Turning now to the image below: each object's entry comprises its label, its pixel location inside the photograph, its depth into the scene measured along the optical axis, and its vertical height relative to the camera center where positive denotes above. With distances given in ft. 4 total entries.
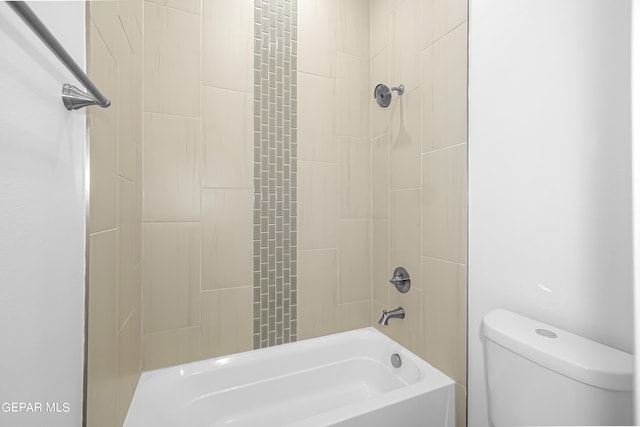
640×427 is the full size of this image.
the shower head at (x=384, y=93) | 4.65 +2.07
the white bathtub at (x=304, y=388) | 3.44 -2.66
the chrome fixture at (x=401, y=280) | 4.59 -1.16
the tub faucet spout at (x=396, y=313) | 4.58 -1.74
